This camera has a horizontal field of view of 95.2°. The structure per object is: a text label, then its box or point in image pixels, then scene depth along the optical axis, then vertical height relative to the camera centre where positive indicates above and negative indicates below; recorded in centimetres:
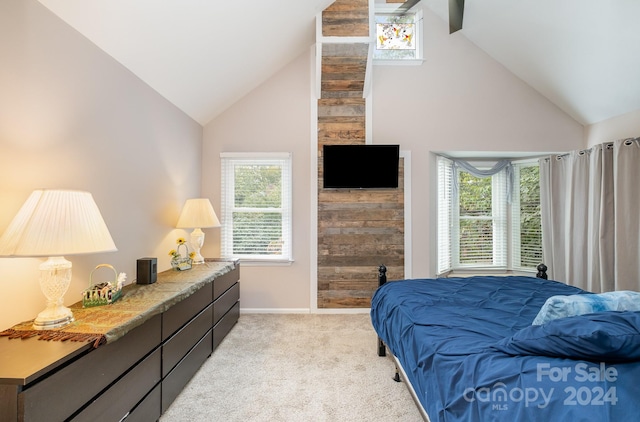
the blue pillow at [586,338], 104 -47
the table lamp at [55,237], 124 -9
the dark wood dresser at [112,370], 104 -73
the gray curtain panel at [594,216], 300 -1
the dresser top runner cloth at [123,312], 133 -53
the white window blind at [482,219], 442 -5
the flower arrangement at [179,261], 282 -44
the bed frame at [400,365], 167 -109
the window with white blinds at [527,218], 424 -4
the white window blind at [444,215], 416 +1
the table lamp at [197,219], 306 -3
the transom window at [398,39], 399 +244
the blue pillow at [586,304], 135 -42
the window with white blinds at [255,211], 396 +7
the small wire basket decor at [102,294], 173 -47
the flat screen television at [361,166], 380 +65
